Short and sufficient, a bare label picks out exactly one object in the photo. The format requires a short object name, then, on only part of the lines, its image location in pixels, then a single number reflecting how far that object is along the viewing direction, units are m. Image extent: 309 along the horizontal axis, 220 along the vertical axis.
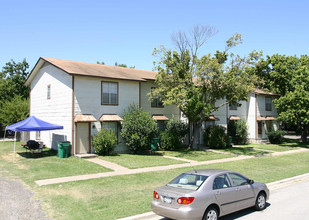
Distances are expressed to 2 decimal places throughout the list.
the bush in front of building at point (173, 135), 22.09
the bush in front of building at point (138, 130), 19.30
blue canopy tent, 17.34
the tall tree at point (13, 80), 37.06
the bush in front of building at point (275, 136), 29.74
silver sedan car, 6.61
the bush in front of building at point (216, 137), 24.55
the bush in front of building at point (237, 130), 28.27
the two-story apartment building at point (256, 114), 29.53
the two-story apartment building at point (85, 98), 18.45
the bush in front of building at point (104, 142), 18.13
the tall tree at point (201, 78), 20.25
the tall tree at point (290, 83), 25.59
